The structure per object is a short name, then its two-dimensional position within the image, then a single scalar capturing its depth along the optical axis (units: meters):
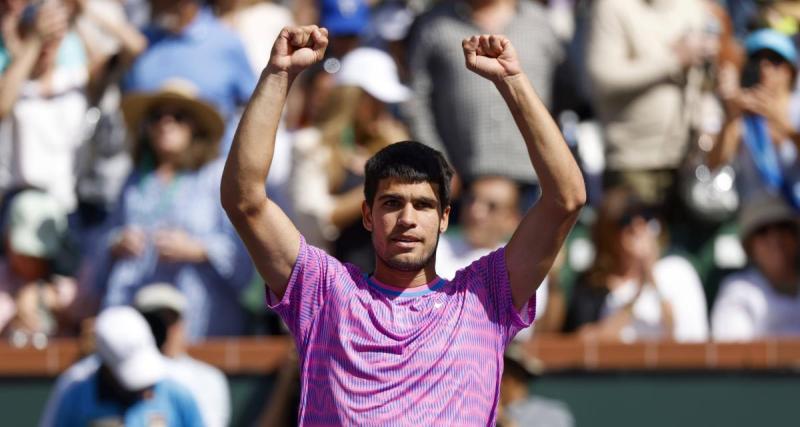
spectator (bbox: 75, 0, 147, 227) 18.47
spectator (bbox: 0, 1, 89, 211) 18.34
